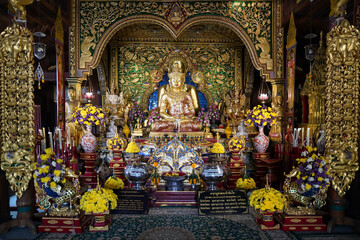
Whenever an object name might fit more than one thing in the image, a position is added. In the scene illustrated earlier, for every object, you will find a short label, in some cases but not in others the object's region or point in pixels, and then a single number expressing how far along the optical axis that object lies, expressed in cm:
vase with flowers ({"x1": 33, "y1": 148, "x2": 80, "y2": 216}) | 293
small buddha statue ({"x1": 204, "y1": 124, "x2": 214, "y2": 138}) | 624
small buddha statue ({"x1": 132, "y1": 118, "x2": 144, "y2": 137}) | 643
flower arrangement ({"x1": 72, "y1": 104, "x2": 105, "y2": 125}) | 530
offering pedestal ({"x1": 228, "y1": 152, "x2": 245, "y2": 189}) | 484
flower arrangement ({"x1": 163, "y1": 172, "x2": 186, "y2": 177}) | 407
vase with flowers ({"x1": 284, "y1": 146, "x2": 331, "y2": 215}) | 296
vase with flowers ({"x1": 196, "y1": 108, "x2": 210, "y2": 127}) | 674
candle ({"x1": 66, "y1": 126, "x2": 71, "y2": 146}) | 502
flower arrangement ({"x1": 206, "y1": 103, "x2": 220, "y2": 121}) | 714
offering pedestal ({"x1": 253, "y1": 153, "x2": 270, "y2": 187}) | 514
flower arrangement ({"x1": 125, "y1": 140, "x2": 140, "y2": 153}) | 456
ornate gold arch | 534
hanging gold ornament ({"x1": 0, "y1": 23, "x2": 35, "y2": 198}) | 298
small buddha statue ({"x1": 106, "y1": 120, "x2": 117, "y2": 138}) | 657
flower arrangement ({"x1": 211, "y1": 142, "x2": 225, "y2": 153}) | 459
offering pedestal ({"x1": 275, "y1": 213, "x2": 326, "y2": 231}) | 302
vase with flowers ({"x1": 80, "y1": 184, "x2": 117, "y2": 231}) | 296
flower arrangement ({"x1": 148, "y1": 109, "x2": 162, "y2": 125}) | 680
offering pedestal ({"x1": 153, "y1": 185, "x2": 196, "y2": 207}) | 387
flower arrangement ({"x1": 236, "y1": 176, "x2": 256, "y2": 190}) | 404
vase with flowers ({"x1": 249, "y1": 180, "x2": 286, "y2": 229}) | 296
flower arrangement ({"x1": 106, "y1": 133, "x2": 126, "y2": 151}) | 537
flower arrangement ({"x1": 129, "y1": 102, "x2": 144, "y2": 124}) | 729
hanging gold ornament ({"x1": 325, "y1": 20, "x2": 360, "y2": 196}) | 297
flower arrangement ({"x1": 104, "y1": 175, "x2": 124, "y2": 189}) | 371
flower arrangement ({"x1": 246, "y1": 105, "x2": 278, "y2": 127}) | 512
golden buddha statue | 694
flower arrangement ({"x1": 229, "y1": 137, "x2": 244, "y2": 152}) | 507
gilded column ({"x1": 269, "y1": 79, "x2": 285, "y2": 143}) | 531
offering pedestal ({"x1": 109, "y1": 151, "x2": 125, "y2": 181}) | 516
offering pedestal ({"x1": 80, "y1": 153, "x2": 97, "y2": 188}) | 514
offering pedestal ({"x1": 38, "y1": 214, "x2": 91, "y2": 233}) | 299
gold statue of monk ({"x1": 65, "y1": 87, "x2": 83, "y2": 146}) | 544
